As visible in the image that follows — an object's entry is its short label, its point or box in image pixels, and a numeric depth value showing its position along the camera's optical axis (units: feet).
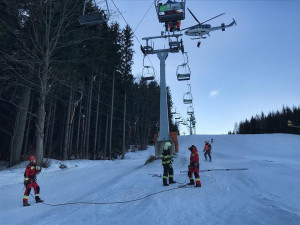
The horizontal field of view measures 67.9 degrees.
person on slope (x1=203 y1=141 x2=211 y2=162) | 68.44
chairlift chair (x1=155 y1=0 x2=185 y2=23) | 43.11
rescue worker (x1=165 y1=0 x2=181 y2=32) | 48.39
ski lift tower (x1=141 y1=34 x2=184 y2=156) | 57.21
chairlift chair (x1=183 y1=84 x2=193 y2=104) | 75.75
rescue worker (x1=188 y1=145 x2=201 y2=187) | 30.37
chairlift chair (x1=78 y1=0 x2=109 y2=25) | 30.54
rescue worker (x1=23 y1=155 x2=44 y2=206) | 26.17
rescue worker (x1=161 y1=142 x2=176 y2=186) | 31.68
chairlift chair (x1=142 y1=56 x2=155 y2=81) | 56.95
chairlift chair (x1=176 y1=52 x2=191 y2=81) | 59.49
